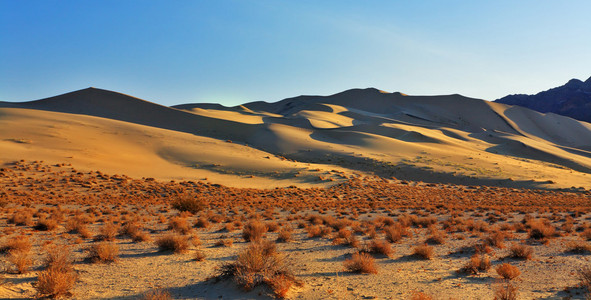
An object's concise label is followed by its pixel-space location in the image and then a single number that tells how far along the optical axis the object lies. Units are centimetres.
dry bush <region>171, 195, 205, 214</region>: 2014
